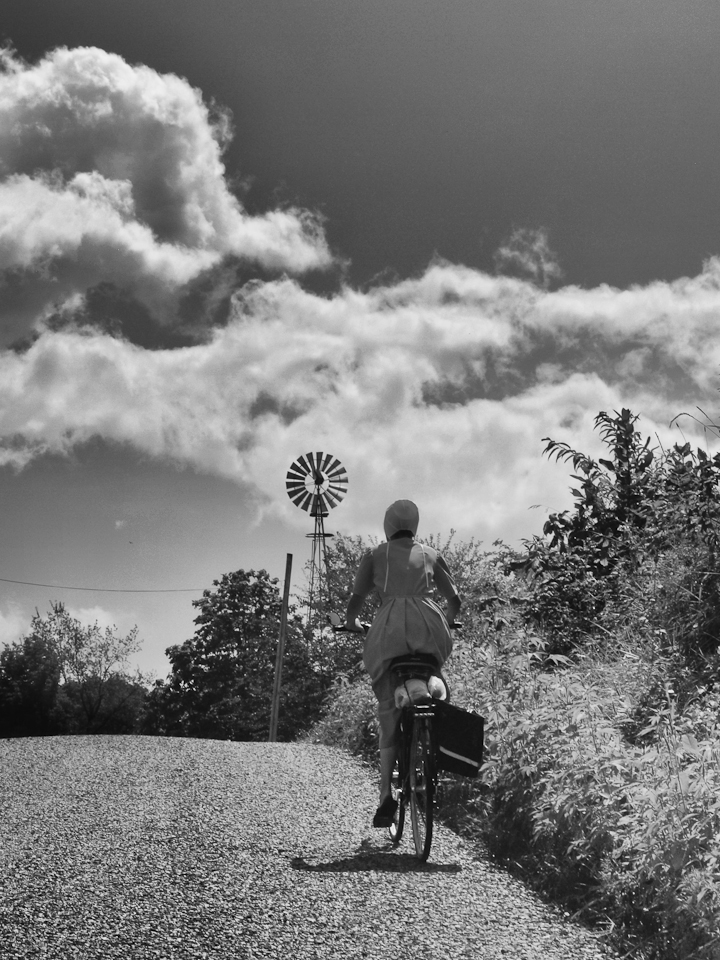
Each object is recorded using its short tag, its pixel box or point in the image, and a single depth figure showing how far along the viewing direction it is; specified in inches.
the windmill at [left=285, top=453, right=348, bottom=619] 1520.7
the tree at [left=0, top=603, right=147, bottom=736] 1721.2
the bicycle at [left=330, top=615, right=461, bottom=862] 199.5
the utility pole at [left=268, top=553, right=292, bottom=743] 1180.6
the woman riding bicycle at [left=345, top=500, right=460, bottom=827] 214.1
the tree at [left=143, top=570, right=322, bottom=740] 1609.3
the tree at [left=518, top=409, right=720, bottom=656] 326.0
